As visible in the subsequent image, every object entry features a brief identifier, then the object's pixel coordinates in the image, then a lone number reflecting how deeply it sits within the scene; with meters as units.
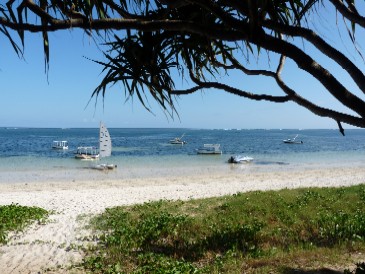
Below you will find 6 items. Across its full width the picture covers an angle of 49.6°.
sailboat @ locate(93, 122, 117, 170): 34.22
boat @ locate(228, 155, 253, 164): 37.56
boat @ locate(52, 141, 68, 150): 57.53
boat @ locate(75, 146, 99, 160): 40.28
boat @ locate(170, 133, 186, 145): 72.68
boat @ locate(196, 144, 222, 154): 48.59
